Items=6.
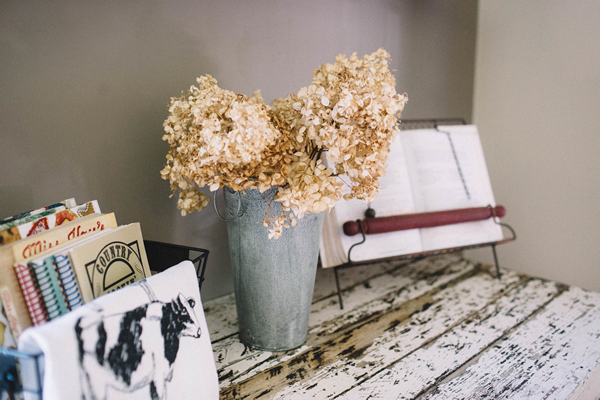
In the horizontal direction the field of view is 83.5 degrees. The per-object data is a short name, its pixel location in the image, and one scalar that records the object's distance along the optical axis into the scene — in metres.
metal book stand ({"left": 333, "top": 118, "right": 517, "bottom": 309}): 0.95
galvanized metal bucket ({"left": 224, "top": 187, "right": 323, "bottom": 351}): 0.70
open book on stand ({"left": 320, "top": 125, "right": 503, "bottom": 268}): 0.96
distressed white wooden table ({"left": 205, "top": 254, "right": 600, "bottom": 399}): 0.68
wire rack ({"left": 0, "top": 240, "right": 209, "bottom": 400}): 0.40
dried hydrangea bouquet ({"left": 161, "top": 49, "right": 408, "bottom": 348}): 0.56
